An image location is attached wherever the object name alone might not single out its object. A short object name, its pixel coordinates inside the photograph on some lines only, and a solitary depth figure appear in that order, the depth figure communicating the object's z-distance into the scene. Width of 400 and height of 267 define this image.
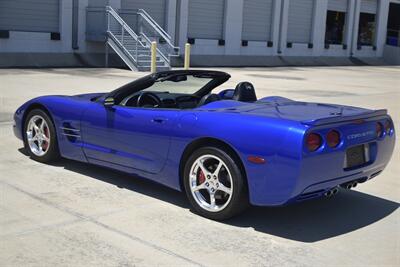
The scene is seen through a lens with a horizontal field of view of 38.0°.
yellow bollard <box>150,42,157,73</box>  20.80
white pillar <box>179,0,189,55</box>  27.97
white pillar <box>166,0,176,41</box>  27.38
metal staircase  22.45
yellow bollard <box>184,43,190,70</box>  21.19
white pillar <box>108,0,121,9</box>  24.66
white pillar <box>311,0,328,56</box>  36.66
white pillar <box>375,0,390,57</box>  42.69
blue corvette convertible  4.52
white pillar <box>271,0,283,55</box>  33.50
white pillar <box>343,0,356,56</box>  39.66
